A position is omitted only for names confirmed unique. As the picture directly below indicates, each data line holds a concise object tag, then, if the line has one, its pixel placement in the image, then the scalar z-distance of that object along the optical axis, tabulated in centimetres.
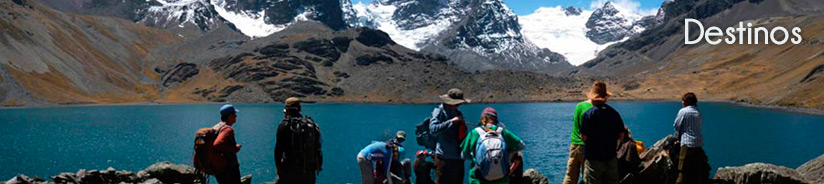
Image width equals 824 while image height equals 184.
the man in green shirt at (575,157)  1239
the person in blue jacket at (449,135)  1116
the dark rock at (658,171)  1427
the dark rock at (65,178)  1683
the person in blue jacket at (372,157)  1301
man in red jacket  1127
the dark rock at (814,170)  1761
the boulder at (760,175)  1534
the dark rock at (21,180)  1560
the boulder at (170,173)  1905
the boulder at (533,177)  1761
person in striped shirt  1337
